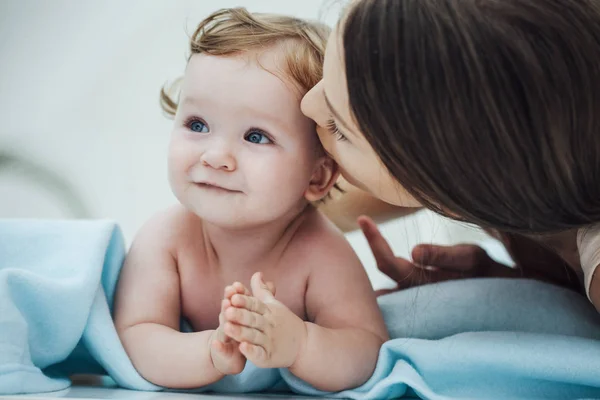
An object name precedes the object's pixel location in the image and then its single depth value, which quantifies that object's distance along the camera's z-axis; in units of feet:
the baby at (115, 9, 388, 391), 2.59
